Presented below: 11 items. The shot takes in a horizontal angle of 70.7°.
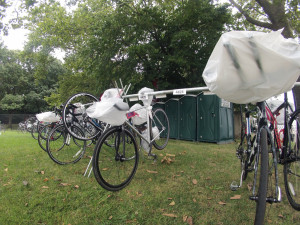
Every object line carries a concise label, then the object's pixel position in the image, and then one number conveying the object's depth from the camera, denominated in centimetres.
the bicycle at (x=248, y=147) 245
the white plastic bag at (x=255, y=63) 160
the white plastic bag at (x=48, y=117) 504
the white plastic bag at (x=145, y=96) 383
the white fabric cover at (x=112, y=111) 257
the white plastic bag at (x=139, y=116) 370
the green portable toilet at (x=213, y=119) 822
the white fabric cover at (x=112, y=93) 327
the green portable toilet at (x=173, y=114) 972
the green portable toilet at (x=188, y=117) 901
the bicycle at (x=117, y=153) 256
